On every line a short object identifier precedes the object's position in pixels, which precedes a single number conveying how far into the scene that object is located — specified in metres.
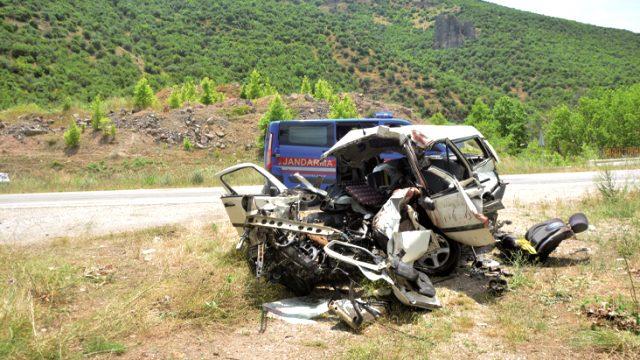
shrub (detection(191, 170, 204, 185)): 18.86
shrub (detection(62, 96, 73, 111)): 35.06
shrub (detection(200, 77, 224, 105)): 38.84
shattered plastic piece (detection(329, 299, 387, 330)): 5.08
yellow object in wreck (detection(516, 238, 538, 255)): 6.84
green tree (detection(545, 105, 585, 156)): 48.16
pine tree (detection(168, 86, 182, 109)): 35.94
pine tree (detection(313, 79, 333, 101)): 39.25
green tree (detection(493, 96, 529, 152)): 56.34
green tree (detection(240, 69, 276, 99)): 40.34
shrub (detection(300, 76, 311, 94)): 44.31
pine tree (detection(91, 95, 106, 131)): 32.62
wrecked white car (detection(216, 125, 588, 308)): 5.65
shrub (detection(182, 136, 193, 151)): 31.34
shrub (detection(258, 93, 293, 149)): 30.80
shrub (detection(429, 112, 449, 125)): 51.40
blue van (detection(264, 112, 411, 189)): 11.46
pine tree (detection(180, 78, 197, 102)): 39.09
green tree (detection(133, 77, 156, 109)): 35.19
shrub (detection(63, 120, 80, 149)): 30.91
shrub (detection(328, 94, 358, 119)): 31.12
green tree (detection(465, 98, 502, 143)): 50.81
